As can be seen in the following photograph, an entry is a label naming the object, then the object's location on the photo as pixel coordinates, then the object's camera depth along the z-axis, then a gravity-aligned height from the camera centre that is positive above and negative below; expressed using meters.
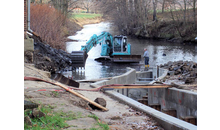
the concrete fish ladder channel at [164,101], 7.60 -1.60
